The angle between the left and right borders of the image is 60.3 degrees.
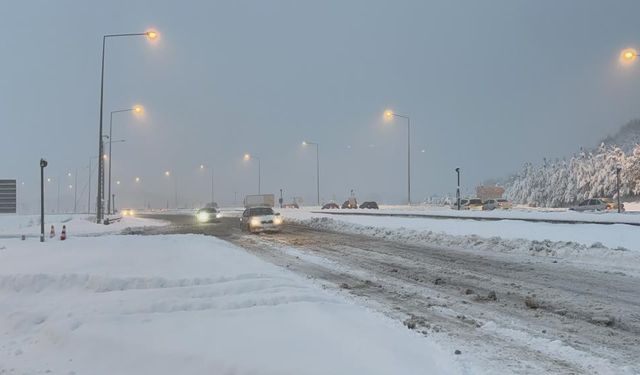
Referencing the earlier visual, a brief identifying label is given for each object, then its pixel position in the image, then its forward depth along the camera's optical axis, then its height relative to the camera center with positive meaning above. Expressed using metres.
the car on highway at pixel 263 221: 30.28 -1.19
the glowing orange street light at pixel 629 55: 24.38 +6.39
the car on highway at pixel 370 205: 68.89 -0.73
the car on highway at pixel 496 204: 62.79 -0.58
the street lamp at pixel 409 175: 57.09 +2.46
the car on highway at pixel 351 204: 76.60 -0.66
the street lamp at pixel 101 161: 30.93 +2.48
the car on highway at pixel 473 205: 66.11 -0.72
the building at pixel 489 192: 85.50 +1.10
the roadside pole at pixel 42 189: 21.59 +0.40
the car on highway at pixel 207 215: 49.44 -1.42
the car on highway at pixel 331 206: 74.19 -0.91
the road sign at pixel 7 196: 33.03 +0.23
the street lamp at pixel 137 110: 39.12 +6.44
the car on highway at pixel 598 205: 54.84 -0.63
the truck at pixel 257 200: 89.81 -0.10
